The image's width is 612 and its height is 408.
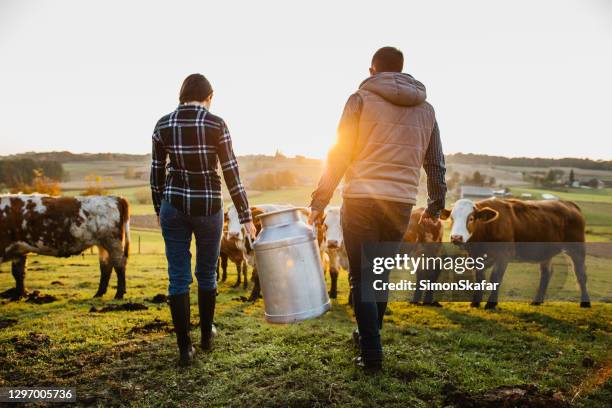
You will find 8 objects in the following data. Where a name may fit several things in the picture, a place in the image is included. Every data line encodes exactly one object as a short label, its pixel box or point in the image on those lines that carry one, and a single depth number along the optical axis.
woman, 4.21
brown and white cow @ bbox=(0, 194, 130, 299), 9.22
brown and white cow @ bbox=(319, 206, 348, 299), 8.63
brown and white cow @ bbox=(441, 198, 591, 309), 8.91
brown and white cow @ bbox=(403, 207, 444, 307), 10.03
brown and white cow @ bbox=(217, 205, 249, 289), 10.56
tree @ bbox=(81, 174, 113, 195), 49.52
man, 4.00
